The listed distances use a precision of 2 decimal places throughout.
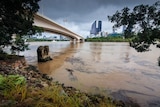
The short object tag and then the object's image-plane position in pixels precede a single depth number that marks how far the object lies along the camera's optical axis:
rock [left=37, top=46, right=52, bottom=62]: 9.30
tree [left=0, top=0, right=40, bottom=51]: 4.66
